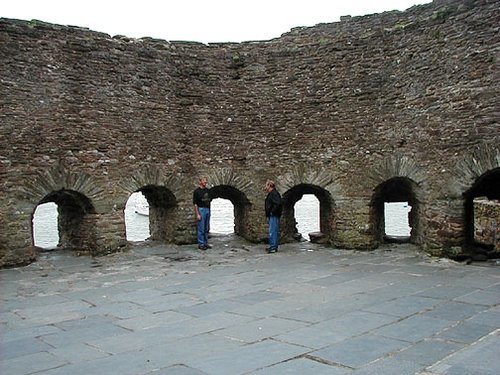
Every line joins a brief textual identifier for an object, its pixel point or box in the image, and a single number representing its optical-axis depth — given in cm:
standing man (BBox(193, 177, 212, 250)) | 1109
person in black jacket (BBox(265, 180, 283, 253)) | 1081
